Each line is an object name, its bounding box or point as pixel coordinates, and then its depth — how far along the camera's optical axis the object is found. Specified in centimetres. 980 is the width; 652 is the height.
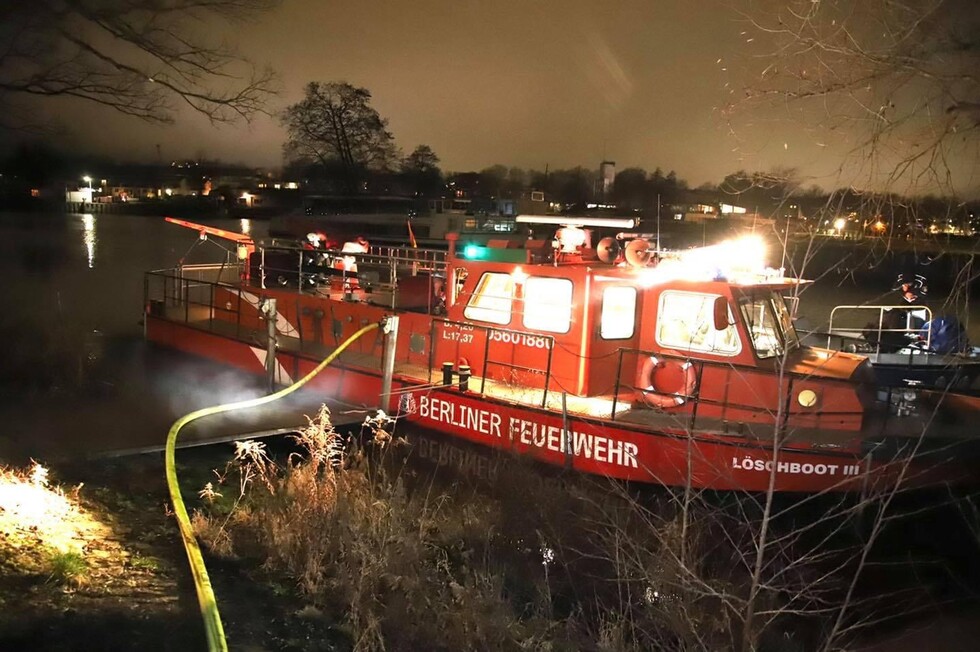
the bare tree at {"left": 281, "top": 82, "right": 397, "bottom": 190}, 5322
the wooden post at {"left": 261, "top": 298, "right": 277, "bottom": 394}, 1098
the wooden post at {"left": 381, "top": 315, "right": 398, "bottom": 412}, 951
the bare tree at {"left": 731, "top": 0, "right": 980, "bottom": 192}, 421
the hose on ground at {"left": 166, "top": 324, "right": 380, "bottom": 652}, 450
